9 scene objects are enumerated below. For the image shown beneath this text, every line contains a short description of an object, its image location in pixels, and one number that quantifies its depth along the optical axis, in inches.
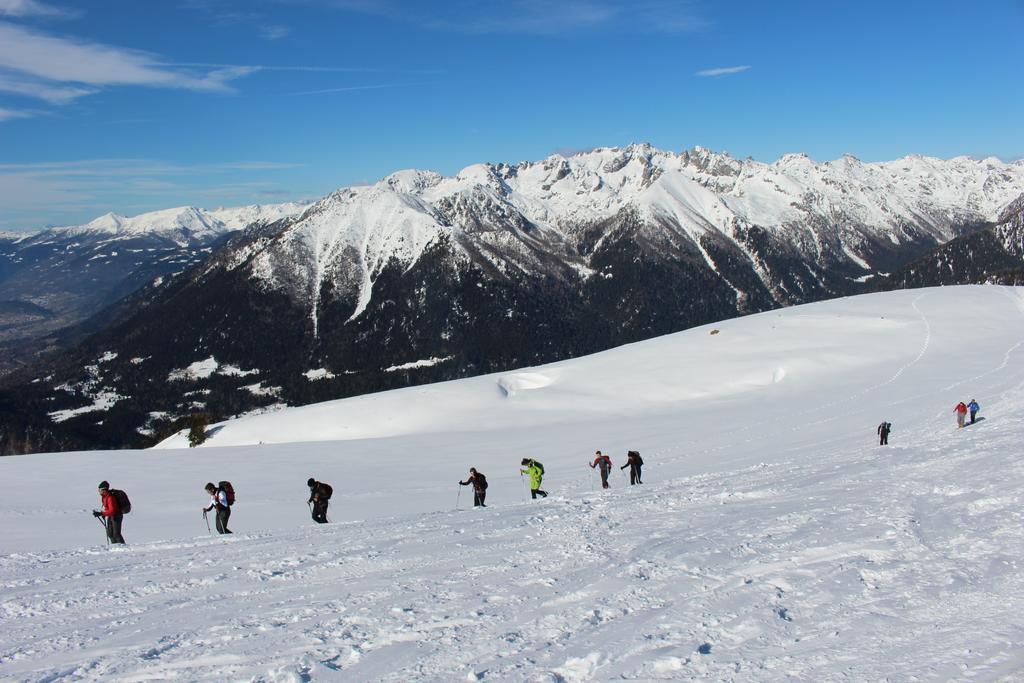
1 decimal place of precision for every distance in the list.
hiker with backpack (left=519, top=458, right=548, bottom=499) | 898.7
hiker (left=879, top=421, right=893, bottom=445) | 1085.5
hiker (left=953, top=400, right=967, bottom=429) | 1139.9
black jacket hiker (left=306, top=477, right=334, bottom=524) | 758.5
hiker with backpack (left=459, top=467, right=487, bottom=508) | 862.5
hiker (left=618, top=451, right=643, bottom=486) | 971.9
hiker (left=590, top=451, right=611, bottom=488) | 964.6
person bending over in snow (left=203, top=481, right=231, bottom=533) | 719.7
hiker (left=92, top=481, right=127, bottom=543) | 678.5
